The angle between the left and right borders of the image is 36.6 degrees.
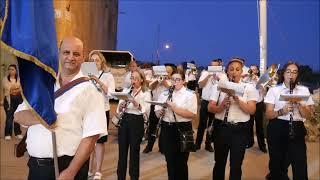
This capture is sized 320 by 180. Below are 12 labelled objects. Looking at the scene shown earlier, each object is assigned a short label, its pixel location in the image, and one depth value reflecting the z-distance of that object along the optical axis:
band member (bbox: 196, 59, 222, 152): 10.20
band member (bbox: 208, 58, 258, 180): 6.43
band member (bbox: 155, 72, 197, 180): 6.79
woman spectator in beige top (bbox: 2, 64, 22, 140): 11.62
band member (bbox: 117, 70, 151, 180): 6.96
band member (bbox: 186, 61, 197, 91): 10.97
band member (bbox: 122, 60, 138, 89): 7.81
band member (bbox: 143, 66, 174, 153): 8.65
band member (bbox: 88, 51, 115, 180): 7.40
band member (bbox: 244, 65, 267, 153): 10.52
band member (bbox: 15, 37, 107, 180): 3.44
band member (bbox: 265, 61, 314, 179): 6.36
